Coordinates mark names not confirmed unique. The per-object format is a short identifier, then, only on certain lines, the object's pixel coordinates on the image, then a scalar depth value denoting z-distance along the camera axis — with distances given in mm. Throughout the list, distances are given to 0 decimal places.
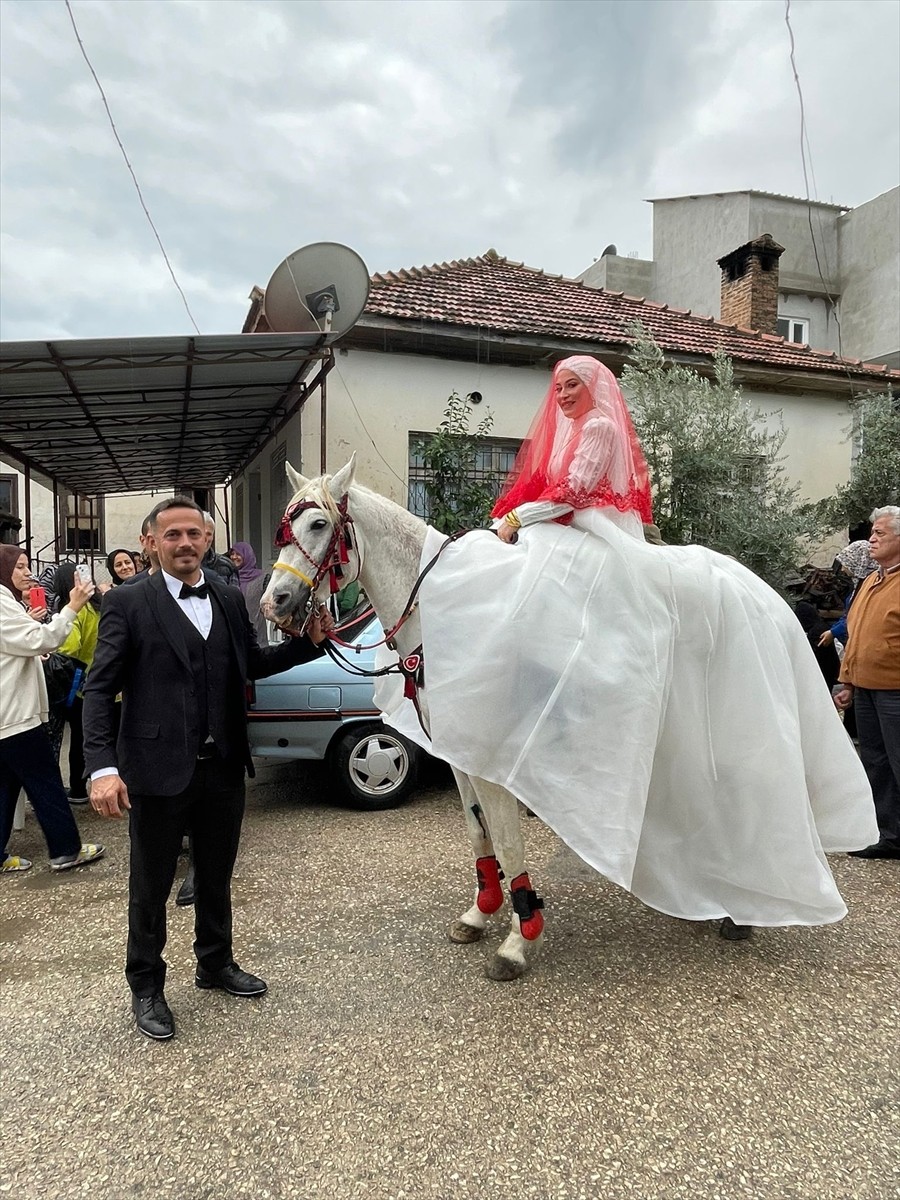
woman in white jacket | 4121
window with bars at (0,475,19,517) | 15484
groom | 2650
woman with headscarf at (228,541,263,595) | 6727
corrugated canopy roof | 6410
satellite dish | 7098
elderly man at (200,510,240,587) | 5754
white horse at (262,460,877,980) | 2850
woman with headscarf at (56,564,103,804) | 5055
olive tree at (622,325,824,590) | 8359
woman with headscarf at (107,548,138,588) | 5098
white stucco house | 9430
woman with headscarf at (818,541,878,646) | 6293
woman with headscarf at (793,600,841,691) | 6746
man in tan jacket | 4418
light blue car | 5188
